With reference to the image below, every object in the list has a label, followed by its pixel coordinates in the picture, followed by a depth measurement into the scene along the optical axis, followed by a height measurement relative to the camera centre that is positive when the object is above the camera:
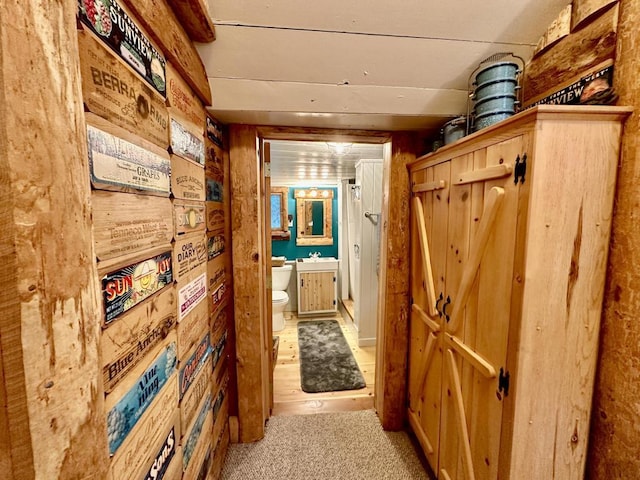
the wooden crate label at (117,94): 0.57 +0.32
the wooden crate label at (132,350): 0.62 -0.38
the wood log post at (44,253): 0.38 -0.06
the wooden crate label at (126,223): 0.60 -0.02
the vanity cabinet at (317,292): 4.02 -1.19
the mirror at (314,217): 4.37 -0.01
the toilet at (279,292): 3.48 -1.12
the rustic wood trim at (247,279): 1.59 -0.41
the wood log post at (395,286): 1.72 -0.49
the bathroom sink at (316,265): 4.00 -0.76
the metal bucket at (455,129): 1.32 +0.46
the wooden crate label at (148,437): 0.66 -0.65
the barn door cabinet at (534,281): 0.82 -0.23
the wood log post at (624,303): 0.81 -0.28
